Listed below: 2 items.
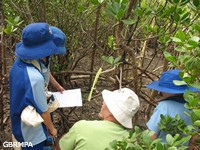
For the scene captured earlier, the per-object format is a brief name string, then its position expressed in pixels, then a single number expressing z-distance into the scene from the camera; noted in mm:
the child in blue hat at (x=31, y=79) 1896
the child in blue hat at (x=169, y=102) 1841
